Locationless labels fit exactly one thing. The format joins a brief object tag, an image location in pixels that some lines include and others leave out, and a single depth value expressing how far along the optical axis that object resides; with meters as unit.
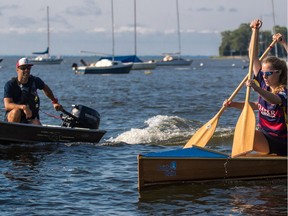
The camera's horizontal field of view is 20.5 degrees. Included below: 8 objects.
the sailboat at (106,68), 70.94
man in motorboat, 13.85
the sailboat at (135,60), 76.88
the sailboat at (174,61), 103.28
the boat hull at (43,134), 14.19
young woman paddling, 9.79
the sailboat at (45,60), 116.96
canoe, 10.37
